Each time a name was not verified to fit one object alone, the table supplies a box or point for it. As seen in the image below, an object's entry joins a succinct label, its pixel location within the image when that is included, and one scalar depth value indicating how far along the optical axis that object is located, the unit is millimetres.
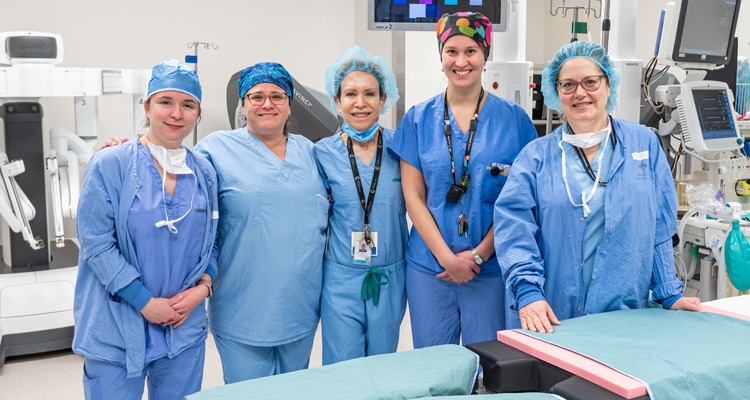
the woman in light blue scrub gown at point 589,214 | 1797
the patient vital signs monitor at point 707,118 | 2986
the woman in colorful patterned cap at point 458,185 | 2154
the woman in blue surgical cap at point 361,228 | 2148
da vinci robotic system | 3191
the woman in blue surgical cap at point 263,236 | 2062
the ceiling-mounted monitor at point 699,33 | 2893
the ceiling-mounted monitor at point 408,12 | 2609
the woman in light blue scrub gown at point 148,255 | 1817
